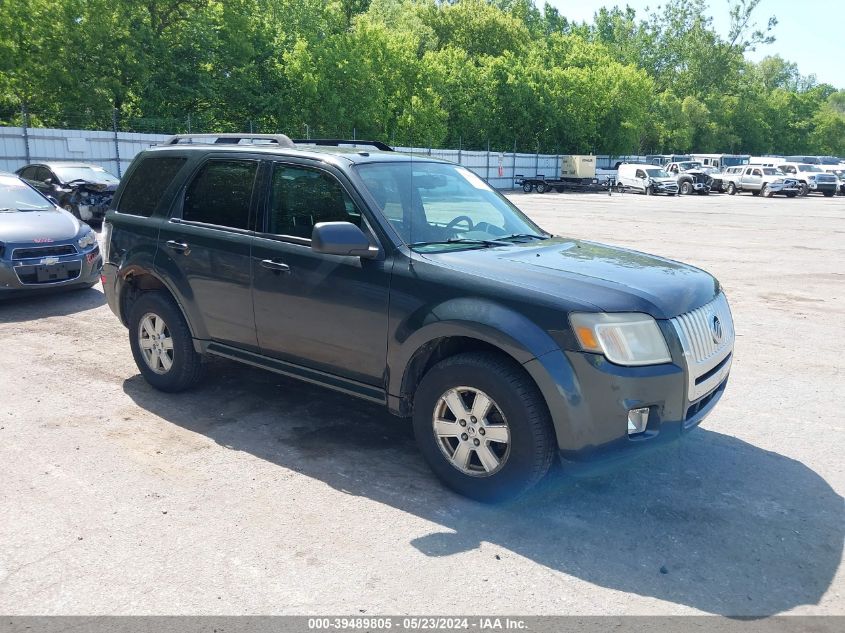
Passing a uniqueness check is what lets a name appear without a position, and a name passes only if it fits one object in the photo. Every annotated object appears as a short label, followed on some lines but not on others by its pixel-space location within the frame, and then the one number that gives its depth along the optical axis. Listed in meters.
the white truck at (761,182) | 41.75
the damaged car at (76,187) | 16.38
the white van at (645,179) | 42.53
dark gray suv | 3.73
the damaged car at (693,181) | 43.03
